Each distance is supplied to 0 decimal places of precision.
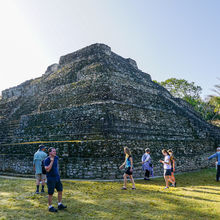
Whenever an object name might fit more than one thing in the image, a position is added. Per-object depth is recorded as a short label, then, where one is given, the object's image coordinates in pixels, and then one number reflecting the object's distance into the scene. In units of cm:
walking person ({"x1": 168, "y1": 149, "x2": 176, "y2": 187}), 855
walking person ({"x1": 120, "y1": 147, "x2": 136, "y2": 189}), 767
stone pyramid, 1047
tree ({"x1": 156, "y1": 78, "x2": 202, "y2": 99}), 3775
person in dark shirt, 515
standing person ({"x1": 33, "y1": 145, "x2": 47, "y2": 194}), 752
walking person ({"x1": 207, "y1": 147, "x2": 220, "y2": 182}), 975
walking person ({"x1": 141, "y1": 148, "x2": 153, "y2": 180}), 983
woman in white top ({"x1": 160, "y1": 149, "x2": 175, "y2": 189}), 799
